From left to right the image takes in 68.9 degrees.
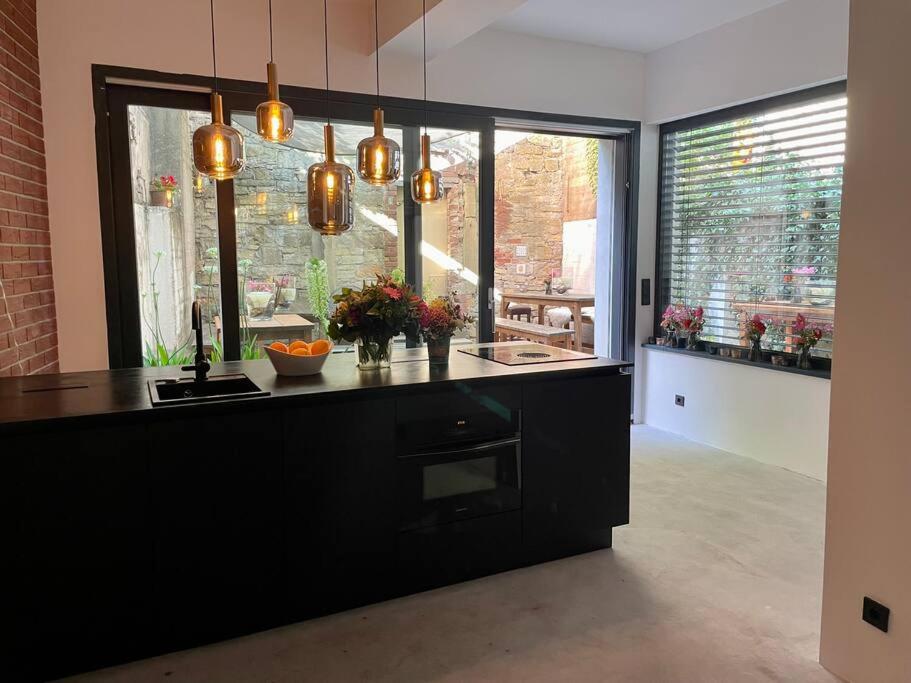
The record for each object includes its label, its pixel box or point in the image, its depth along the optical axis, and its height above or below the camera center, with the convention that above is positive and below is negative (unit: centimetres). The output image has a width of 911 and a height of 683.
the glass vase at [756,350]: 461 -49
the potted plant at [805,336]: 423 -36
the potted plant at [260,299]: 410 -10
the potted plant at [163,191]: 386 +53
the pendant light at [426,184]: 293 +43
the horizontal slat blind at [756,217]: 418 +44
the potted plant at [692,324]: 509 -34
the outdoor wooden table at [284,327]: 415 -28
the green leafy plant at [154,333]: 387 -30
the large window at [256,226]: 373 +35
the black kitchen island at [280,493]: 217 -80
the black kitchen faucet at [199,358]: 257 -31
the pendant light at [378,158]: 262 +49
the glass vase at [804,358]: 428 -51
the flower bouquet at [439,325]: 301 -20
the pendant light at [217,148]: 229 +47
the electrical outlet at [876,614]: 207 -105
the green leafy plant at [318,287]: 431 -3
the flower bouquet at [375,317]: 286 -15
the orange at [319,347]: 291 -29
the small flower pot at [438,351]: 310 -33
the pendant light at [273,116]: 238 +61
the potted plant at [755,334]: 456 -37
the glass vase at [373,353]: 296 -32
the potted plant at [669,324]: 523 -34
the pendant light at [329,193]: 249 +33
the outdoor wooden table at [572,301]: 762 -24
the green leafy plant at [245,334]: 405 -32
